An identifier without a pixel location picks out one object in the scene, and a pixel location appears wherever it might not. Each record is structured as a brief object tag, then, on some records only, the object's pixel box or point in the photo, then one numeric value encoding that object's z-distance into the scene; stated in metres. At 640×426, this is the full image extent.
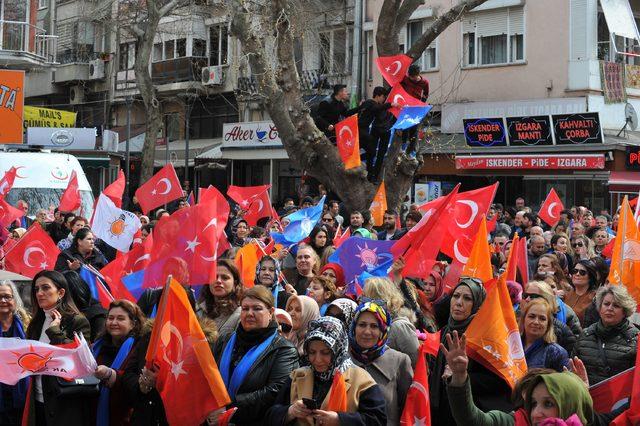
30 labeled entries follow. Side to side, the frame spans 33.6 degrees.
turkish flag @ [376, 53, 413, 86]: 15.15
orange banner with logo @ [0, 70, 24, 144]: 23.30
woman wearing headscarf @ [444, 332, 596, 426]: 4.35
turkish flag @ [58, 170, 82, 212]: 15.28
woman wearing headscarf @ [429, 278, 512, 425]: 5.71
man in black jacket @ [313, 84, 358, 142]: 16.05
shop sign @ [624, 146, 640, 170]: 22.89
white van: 17.25
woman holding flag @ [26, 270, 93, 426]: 6.09
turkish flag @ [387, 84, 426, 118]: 14.98
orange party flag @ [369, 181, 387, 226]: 14.94
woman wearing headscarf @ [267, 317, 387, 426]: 5.11
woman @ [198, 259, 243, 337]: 7.02
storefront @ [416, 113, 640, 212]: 23.09
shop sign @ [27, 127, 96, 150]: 22.15
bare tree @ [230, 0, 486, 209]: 15.80
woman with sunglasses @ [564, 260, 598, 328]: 8.48
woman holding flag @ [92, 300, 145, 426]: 6.19
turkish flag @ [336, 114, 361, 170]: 14.52
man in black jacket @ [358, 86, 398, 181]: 15.46
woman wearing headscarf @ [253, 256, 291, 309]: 7.95
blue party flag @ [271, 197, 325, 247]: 11.59
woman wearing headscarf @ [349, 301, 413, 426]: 5.56
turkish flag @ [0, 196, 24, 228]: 14.10
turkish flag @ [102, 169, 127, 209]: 13.48
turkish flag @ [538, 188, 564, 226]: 15.29
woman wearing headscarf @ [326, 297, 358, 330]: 6.04
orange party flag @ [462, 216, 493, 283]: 8.06
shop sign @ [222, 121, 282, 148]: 32.53
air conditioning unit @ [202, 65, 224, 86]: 37.91
